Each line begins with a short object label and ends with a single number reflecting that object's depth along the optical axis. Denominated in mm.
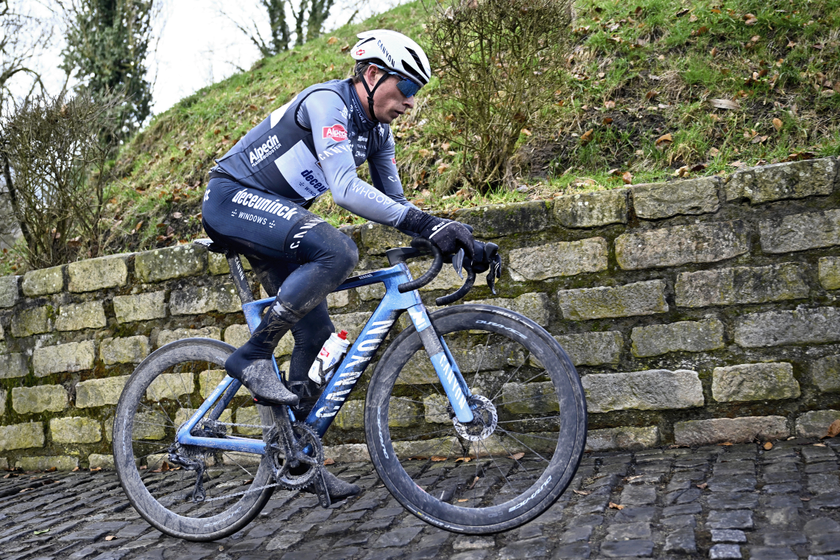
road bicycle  2635
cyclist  2658
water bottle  2936
